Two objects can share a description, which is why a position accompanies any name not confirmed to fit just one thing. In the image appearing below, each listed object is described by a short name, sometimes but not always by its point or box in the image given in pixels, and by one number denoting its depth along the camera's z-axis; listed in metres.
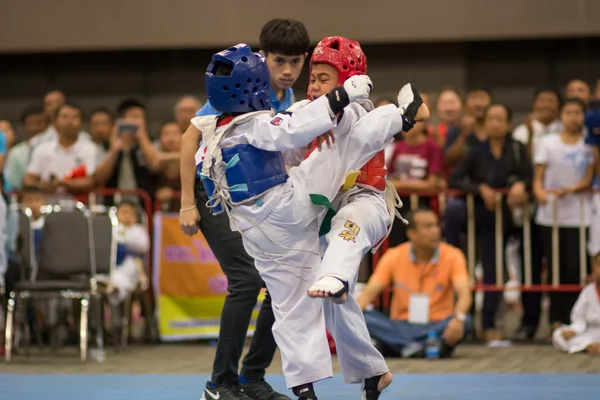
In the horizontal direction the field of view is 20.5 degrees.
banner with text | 12.76
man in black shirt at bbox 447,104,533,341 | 12.64
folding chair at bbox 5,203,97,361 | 11.50
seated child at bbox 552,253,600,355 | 11.25
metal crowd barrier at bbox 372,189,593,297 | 12.46
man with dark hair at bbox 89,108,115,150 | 14.89
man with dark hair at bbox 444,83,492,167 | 13.08
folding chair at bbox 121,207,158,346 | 12.58
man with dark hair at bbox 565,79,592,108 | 14.20
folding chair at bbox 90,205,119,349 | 11.97
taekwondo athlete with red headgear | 6.41
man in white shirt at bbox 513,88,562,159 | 13.99
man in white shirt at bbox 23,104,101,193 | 13.53
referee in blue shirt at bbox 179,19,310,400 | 7.24
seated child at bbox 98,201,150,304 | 12.56
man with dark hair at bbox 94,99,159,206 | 13.24
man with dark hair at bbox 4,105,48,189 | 14.23
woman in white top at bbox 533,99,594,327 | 12.44
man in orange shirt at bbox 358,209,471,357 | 11.21
